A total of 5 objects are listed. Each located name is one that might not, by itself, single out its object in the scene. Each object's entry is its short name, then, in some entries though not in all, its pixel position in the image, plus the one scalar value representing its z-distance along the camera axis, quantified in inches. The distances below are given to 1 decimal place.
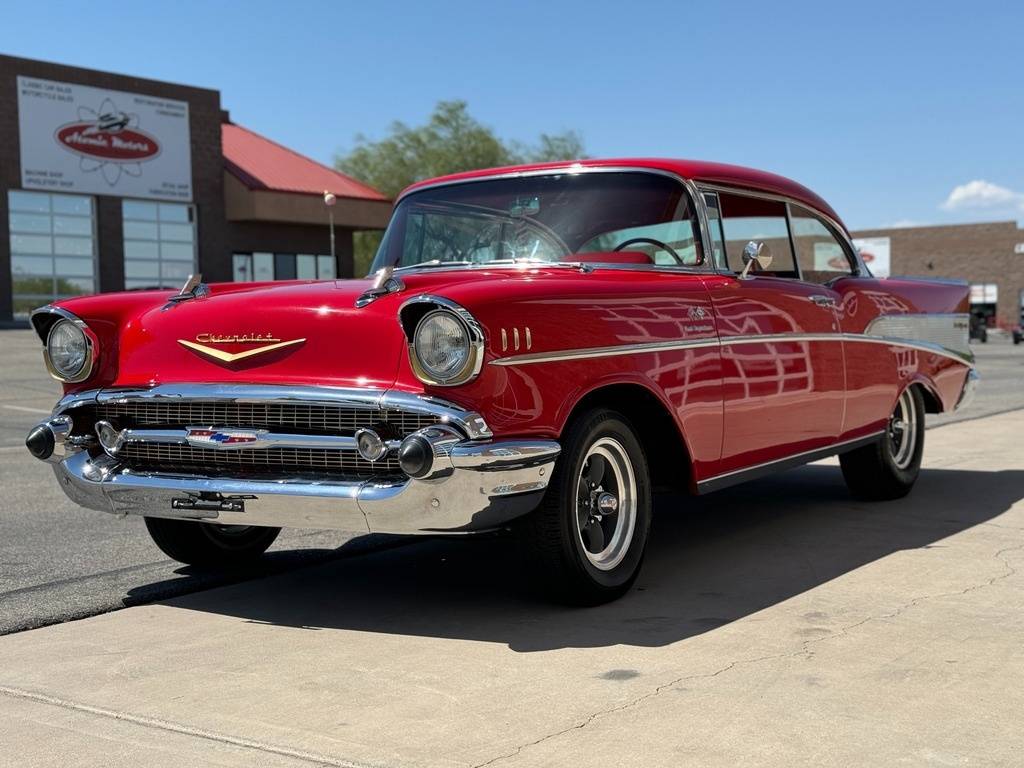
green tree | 2042.3
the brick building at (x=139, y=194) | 1299.2
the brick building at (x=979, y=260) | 2477.9
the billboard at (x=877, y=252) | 2637.8
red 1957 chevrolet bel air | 152.4
